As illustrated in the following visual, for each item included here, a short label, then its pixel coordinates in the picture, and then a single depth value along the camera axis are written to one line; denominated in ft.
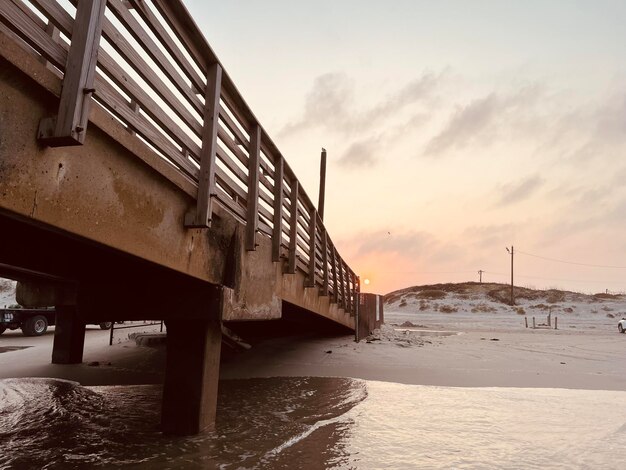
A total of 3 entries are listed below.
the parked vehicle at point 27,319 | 53.62
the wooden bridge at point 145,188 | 8.48
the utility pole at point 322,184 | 63.43
